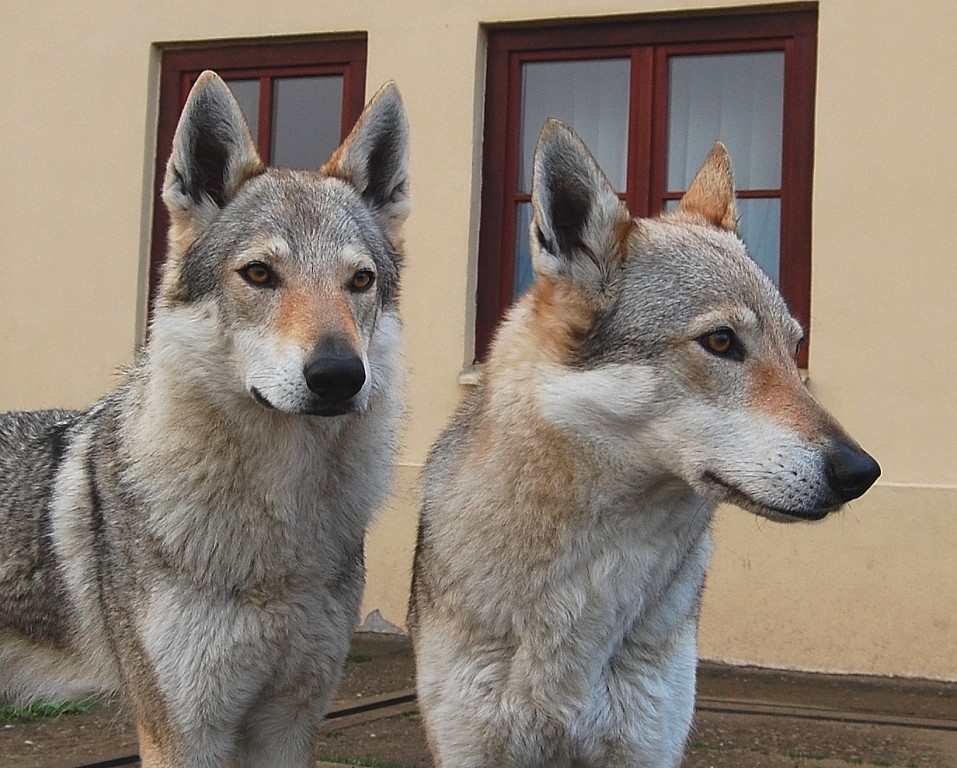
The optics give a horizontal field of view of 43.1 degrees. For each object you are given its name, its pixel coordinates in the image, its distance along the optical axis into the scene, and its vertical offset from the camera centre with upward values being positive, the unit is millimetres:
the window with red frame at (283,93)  8367 +2144
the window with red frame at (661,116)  7559 +1927
